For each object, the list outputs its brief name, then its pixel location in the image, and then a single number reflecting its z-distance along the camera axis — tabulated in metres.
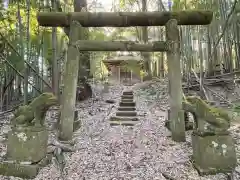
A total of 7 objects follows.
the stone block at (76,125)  4.08
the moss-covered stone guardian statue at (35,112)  2.63
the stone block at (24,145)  2.56
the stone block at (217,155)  2.38
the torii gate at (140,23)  3.66
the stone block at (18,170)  2.49
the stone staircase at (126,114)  4.87
